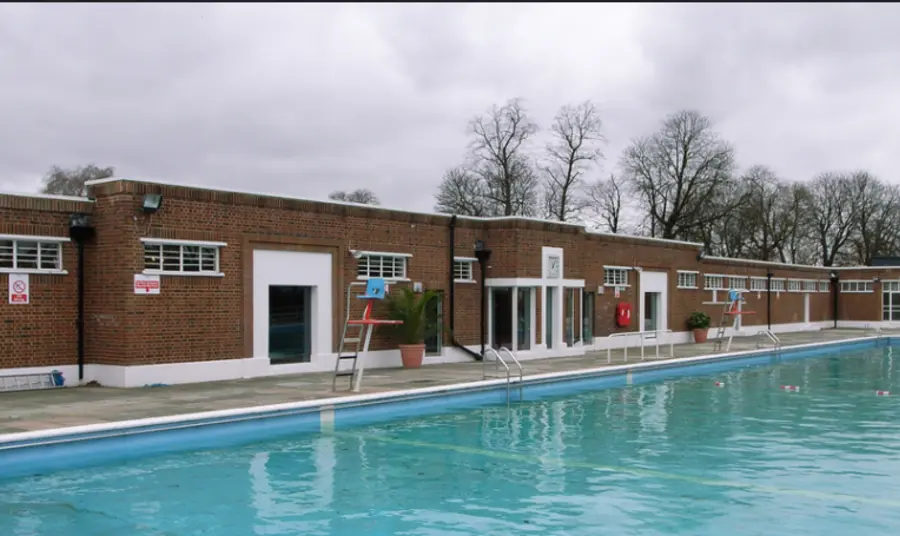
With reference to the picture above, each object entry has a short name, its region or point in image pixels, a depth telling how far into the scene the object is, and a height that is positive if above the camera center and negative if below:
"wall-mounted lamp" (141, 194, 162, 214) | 14.93 +1.52
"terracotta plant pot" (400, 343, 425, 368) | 19.50 -1.33
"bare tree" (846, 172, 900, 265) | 55.75 +4.89
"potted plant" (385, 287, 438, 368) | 19.44 -0.60
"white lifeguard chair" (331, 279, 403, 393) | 14.19 -0.40
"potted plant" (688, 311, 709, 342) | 30.62 -1.03
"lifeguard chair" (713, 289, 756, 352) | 26.27 -0.45
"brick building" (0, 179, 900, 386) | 14.85 +0.28
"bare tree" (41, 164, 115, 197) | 52.41 +6.99
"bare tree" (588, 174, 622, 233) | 52.09 +5.34
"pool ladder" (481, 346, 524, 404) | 16.18 -1.61
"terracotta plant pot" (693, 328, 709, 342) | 30.66 -1.37
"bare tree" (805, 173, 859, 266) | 56.62 +5.32
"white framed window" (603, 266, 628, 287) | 26.85 +0.56
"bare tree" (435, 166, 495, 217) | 47.84 +5.38
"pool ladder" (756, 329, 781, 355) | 26.13 -1.48
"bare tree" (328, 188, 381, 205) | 57.61 +6.42
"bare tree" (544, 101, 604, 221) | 49.09 +6.99
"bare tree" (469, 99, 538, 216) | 47.59 +7.04
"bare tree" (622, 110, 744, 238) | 50.59 +6.94
